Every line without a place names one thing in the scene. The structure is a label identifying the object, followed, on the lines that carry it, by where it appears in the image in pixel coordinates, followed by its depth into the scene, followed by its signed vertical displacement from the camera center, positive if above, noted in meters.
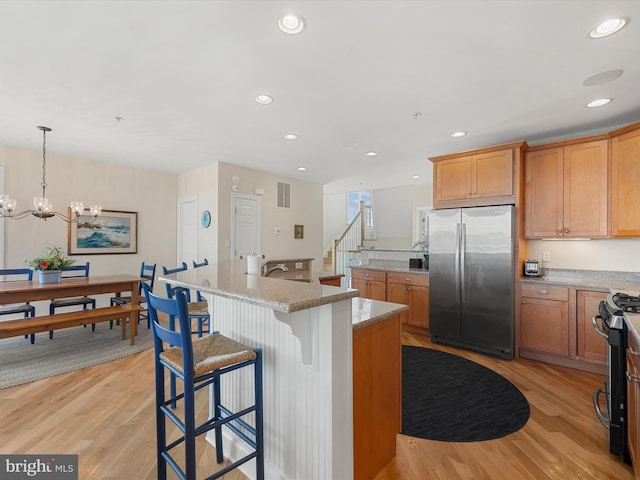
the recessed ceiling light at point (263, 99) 2.70 +1.30
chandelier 3.41 +0.44
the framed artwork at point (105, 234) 4.86 +0.14
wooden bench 3.11 -0.86
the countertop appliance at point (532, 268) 3.59 -0.30
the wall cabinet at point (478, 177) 3.49 +0.80
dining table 3.17 -0.53
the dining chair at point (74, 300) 4.07 -0.82
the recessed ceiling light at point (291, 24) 1.74 +1.28
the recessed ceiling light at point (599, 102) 2.70 +1.27
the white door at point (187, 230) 5.58 +0.24
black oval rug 2.15 -1.31
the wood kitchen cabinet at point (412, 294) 4.25 -0.74
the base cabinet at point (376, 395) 1.52 -0.82
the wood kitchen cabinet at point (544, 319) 3.21 -0.83
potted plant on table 3.55 -0.29
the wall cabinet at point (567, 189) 3.16 +0.59
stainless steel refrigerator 3.45 -0.43
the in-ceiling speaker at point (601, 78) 2.27 +1.26
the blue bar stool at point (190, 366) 1.27 -0.56
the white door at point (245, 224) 5.28 +0.33
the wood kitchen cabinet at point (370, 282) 4.71 -0.64
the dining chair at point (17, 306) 3.75 -0.82
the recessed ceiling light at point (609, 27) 1.74 +1.27
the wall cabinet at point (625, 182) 2.81 +0.59
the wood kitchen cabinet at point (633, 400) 1.44 -0.81
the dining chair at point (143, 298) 4.36 -0.80
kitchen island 1.28 -0.57
